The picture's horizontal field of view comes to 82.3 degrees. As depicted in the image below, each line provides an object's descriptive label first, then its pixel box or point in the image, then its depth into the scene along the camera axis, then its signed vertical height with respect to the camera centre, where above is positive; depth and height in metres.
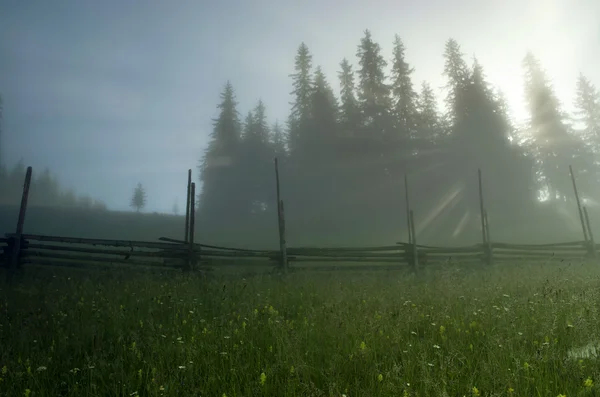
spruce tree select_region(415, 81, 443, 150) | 27.50 +10.40
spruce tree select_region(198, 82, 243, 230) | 34.03 +8.99
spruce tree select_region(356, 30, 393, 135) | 27.91 +14.04
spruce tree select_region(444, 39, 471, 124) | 28.56 +15.00
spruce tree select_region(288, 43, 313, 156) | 30.52 +14.83
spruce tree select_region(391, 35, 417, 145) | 28.20 +13.44
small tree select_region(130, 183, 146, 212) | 102.19 +18.56
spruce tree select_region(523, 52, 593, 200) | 30.19 +9.44
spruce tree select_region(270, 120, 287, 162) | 34.60 +12.85
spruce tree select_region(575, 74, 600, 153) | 33.81 +13.74
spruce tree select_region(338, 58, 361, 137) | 28.25 +12.83
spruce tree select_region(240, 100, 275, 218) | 34.03 +8.95
